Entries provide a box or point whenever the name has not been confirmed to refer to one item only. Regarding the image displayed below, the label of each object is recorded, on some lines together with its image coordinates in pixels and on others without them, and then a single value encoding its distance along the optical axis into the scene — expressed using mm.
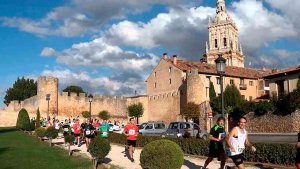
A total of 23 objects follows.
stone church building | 41337
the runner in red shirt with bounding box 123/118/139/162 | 11184
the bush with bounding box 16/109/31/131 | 26591
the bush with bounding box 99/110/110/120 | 45288
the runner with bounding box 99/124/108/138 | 14287
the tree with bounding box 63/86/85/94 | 74407
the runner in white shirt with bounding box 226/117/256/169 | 6187
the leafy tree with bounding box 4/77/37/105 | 64704
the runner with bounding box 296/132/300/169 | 6094
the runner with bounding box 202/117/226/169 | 7822
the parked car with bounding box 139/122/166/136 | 20361
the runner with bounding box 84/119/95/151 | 14264
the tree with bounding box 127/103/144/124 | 46164
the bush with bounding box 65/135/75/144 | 15772
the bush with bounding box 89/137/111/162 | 9740
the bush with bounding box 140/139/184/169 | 7159
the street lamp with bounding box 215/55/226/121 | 9384
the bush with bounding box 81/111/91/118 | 42780
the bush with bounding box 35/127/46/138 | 18519
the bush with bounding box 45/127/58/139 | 17535
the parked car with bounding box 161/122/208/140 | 18109
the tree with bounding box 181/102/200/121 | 36180
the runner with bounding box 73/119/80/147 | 16453
